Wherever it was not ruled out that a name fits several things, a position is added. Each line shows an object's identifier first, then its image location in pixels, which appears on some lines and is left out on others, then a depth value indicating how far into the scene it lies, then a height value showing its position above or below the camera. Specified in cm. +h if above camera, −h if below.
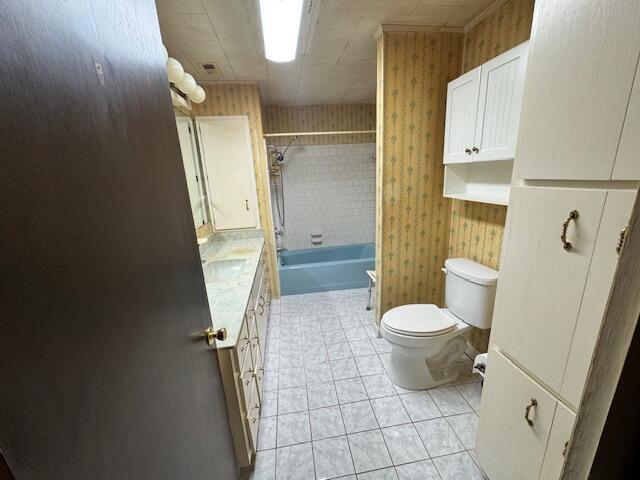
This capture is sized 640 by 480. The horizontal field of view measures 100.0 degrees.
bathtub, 343 -127
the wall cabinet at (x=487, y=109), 139 +34
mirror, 227 +7
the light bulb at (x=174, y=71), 155 +64
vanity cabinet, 121 -104
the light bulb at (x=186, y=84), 171 +61
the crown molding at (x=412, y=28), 180 +96
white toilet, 176 -102
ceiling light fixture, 136 +84
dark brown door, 30 -10
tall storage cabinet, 68 -15
